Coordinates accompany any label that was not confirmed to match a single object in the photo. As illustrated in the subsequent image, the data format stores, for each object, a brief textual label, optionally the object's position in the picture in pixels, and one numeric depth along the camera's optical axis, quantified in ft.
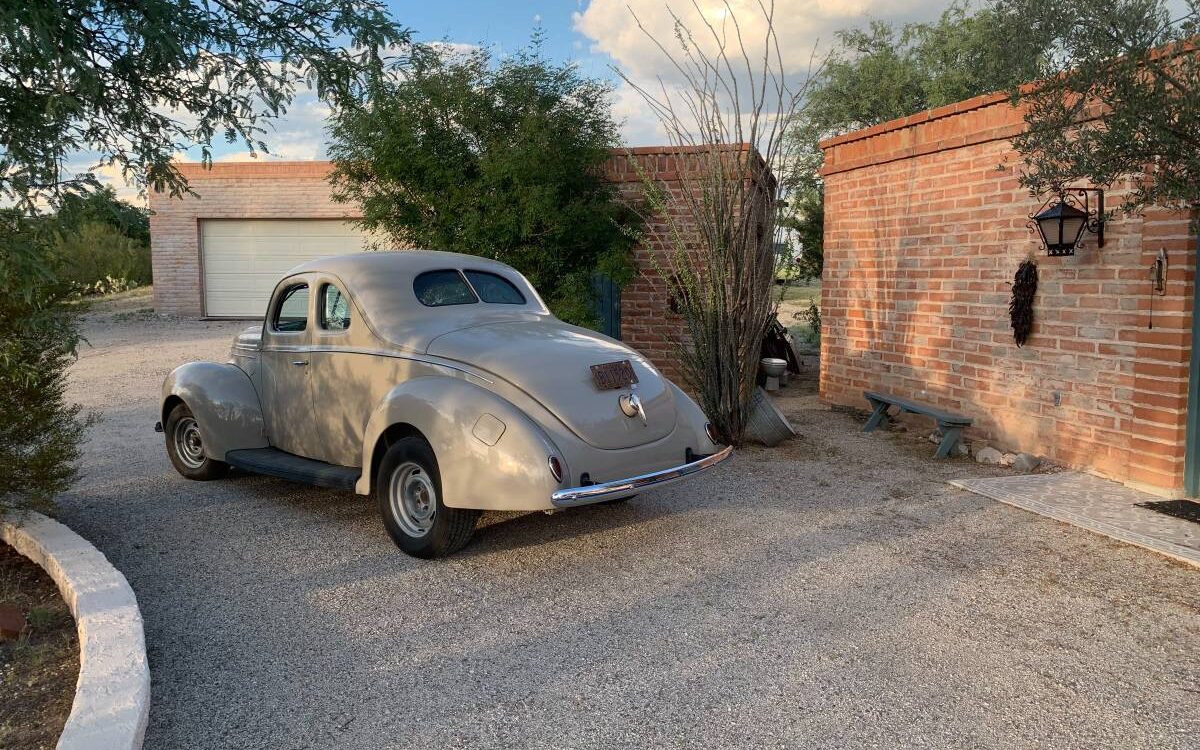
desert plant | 25.80
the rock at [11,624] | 12.16
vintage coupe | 14.94
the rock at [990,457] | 24.00
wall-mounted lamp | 20.80
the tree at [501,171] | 30.48
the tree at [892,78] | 75.25
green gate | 35.14
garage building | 63.10
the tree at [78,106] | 11.62
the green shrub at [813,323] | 51.95
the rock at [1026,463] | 23.00
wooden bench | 24.81
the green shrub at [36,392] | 14.56
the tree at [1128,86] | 13.15
